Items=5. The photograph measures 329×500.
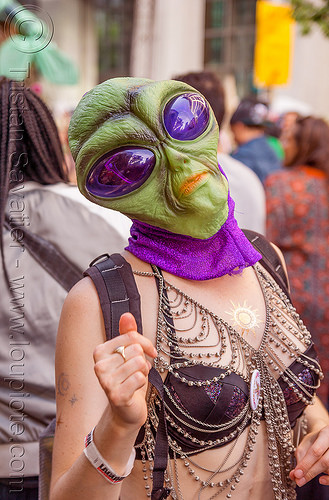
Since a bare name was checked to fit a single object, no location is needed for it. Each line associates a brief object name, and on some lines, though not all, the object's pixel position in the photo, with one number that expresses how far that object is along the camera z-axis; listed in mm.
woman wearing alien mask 1320
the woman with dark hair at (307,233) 3479
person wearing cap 4891
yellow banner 7008
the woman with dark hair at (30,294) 1979
